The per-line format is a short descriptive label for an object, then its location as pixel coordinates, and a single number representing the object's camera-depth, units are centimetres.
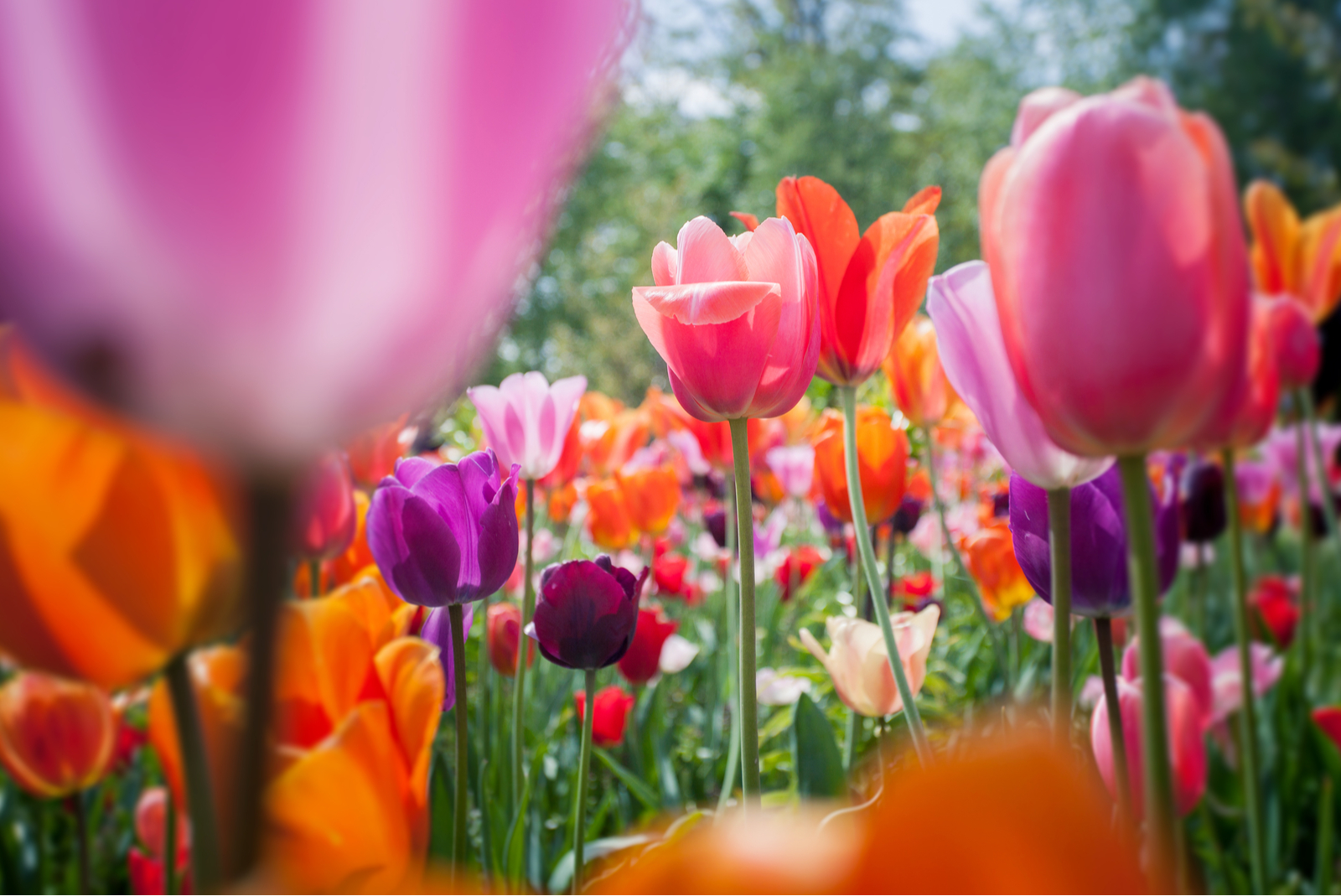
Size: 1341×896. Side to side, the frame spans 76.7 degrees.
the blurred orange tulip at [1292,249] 88
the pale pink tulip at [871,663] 47
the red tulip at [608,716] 77
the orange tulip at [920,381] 69
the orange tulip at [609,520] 108
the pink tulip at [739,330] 33
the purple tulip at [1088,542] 32
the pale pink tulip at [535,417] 62
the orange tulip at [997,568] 69
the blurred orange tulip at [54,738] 58
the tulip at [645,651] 70
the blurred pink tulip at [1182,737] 37
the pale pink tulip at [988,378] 26
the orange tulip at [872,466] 62
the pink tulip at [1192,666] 55
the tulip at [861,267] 38
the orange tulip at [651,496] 101
